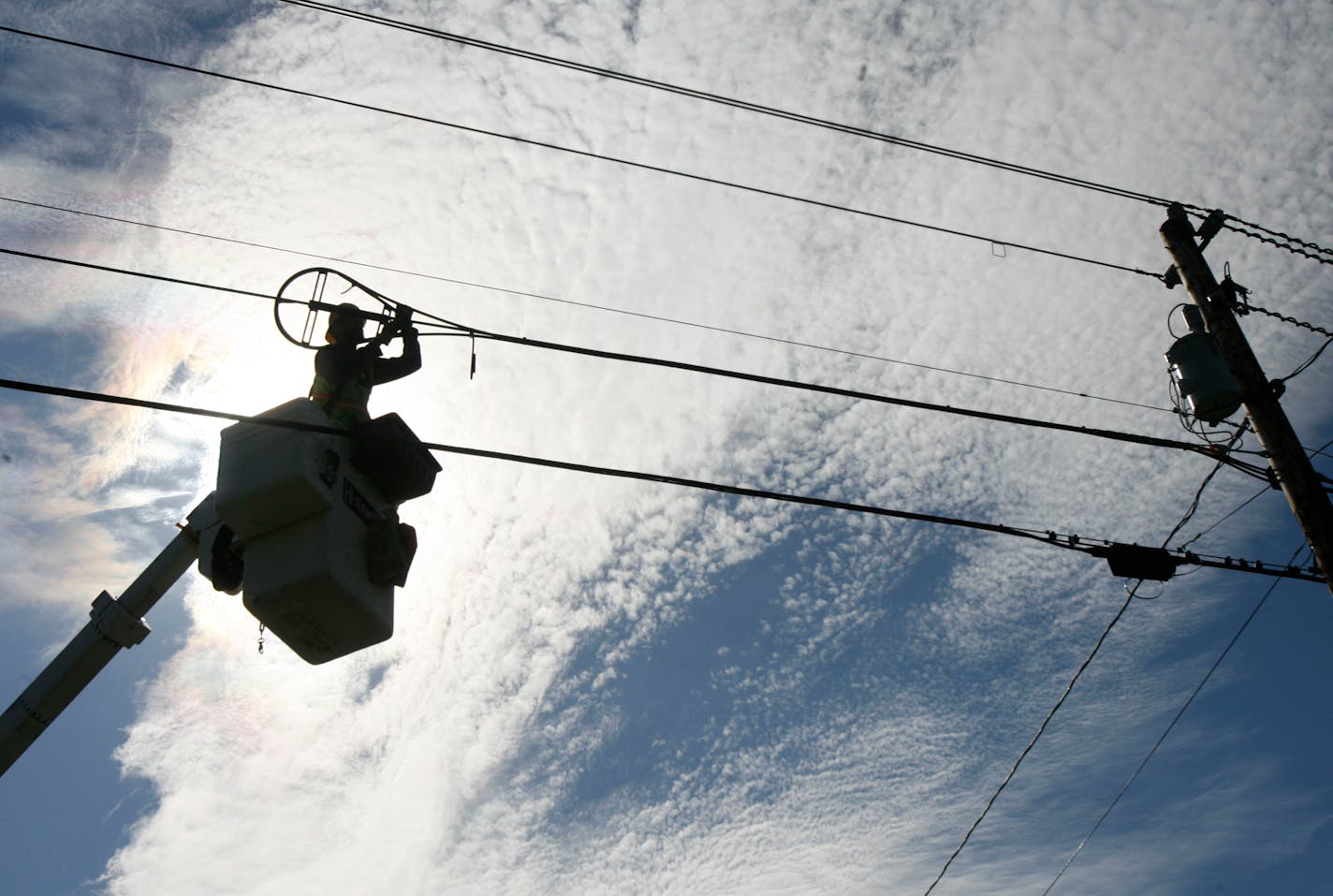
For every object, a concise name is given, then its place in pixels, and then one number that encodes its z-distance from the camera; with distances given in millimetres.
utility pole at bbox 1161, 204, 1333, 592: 7277
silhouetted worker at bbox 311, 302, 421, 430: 4898
